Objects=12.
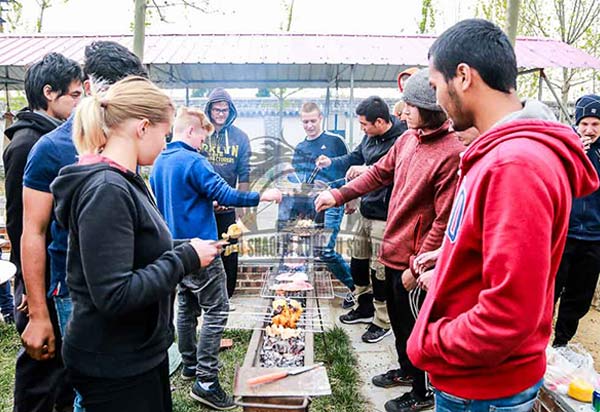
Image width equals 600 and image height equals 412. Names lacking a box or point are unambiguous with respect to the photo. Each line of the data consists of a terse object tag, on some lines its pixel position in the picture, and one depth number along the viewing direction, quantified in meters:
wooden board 2.31
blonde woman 1.41
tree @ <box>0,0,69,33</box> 15.17
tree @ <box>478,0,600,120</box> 10.42
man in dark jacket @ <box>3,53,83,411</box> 2.29
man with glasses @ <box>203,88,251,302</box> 4.50
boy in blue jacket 2.96
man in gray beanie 2.59
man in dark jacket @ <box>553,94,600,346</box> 3.58
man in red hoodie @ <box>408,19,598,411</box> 1.14
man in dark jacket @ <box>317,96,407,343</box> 4.11
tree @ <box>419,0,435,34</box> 16.48
